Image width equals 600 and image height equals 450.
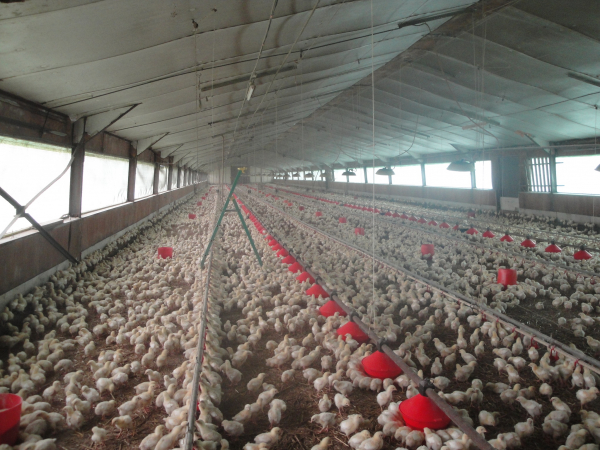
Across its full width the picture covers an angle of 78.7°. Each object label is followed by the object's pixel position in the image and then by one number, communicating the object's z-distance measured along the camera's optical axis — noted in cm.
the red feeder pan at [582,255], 602
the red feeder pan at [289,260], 639
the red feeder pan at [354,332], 346
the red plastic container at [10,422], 212
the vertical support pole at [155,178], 1481
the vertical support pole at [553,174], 1223
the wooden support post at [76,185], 659
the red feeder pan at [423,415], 216
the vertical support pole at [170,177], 1836
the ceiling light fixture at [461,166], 877
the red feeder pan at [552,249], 662
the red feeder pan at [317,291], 463
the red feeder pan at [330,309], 409
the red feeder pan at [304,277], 521
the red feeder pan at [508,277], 493
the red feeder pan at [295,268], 582
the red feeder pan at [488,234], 831
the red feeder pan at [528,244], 701
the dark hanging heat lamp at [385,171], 1306
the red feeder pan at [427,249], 670
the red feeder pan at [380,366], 279
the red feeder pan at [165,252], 680
